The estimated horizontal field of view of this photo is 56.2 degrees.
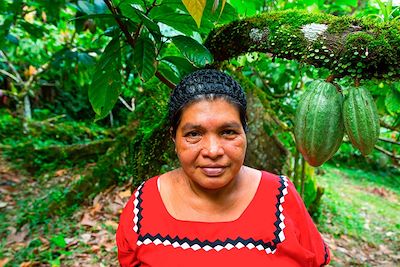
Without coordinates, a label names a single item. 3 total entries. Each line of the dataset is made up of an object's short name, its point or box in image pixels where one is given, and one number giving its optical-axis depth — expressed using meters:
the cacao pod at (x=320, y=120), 1.06
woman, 1.21
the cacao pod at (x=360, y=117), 1.01
